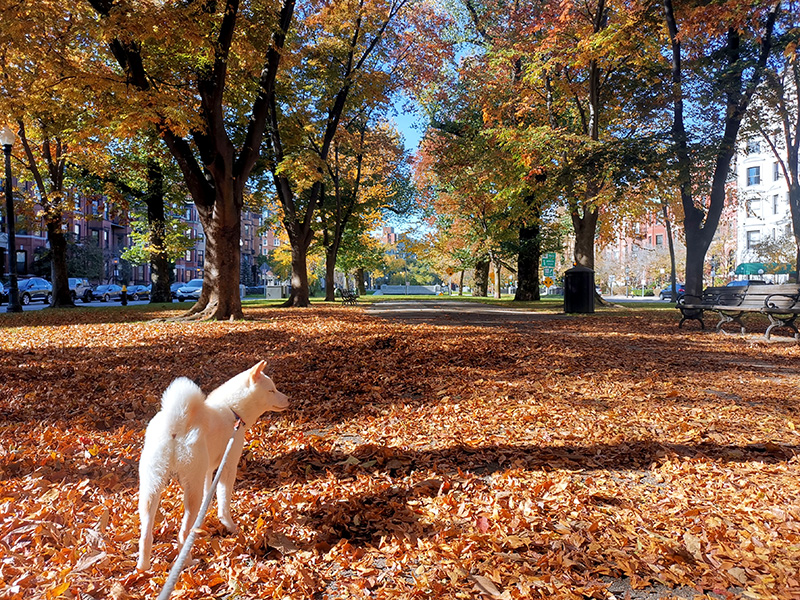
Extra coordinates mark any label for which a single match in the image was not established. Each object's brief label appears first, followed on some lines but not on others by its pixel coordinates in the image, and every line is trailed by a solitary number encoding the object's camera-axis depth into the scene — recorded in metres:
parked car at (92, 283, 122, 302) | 37.62
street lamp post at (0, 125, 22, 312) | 16.50
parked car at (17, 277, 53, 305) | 29.47
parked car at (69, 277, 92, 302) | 35.07
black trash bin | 18.08
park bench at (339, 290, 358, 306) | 24.48
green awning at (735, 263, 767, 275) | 43.38
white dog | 2.17
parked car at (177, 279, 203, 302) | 38.94
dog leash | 1.57
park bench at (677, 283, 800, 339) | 9.68
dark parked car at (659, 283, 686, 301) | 44.20
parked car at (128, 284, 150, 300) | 41.70
